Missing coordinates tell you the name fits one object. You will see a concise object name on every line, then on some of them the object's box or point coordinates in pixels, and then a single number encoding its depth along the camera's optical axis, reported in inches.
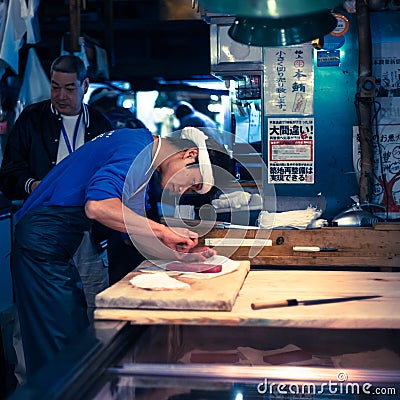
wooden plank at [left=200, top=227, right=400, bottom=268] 142.6
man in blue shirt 113.7
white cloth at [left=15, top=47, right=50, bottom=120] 219.9
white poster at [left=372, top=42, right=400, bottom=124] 165.2
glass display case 69.9
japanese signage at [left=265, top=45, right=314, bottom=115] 166.9
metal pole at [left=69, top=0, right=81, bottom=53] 205.8
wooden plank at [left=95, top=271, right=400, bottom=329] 85.4
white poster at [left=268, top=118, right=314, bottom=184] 167.6
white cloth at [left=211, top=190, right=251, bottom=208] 160.2
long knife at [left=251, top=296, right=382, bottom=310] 90.3
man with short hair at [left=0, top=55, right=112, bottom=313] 170.7
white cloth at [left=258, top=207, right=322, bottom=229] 148.0
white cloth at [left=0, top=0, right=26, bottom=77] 195.3
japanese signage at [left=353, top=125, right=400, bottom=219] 166.4
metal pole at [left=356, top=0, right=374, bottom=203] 161.0
